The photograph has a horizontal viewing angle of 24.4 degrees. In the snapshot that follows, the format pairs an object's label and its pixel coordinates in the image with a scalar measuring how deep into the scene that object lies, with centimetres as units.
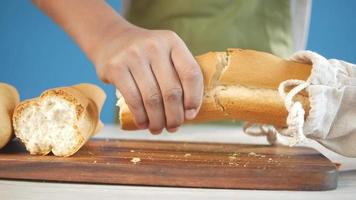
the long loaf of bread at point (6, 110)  71
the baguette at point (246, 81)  71
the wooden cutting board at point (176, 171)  64
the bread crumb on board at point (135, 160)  66
